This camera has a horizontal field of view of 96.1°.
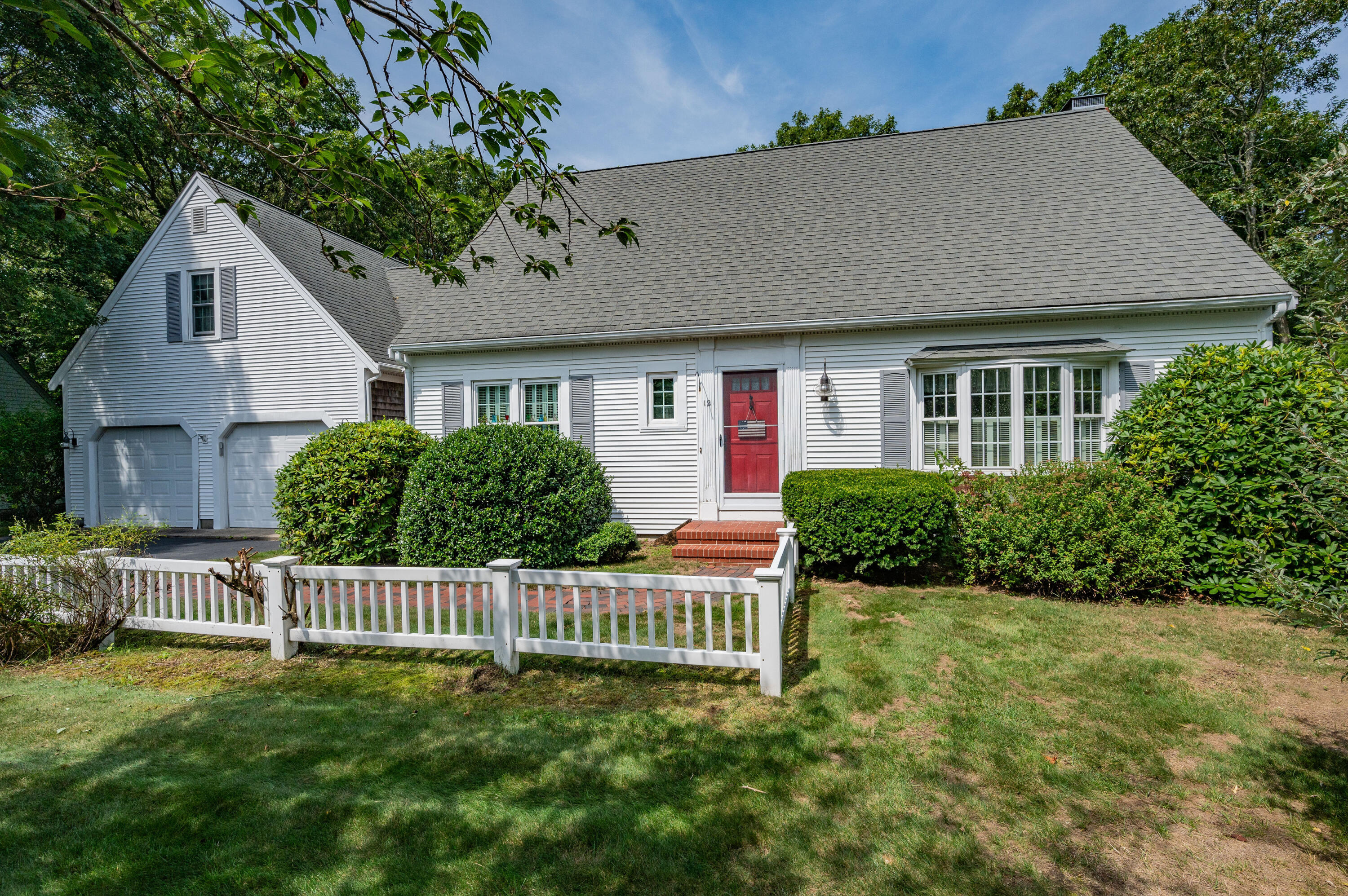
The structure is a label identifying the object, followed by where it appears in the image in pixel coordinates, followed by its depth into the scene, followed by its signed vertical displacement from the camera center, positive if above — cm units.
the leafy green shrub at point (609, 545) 822 -145
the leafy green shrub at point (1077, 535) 619 -109
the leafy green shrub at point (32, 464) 1302 -26
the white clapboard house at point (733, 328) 863 +183
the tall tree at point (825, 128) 2522 +1303
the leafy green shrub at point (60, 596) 521 -126
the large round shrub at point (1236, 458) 595 -30
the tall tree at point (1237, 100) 1400 +822
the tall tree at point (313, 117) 284 +183
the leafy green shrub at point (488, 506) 790 -83
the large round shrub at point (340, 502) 839 -78
